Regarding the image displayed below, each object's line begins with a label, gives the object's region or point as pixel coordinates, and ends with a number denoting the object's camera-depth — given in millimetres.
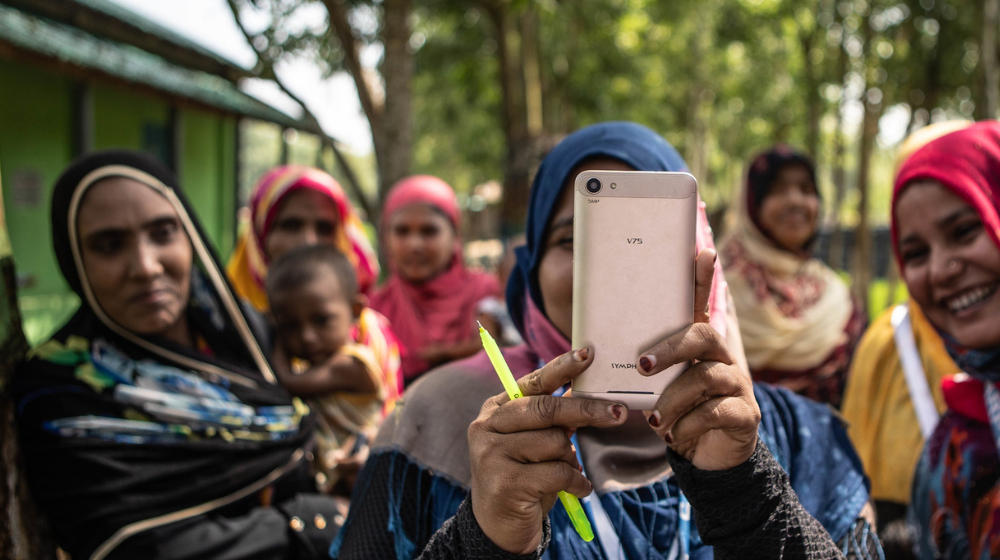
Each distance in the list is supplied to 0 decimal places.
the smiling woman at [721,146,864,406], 3988
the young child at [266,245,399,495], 2553
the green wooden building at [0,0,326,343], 5516
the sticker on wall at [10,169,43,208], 6980
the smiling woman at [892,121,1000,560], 2086
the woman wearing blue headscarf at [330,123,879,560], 1154
